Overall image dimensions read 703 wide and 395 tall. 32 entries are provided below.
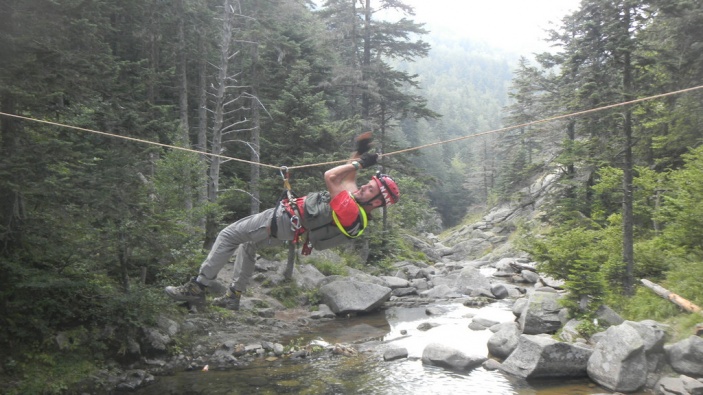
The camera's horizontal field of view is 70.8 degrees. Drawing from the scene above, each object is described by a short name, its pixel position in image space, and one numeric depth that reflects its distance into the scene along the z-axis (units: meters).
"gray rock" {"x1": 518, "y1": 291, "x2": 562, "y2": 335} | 13.11
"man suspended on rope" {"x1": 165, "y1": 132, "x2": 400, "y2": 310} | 6.59
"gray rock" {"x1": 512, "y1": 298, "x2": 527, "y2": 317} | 15.74
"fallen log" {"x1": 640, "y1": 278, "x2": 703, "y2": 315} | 10.37
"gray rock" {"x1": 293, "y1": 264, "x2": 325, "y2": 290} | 18.63
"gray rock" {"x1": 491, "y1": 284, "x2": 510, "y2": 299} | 20.94
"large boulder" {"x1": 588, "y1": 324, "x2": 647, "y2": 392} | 9.39
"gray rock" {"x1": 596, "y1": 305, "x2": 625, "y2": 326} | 11.80
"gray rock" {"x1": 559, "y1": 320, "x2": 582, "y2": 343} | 11.74
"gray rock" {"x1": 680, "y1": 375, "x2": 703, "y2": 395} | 8.44
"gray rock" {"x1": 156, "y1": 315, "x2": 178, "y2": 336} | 12.36
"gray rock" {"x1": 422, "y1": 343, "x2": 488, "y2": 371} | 11.40
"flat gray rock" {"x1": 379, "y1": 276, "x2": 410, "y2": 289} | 22.35
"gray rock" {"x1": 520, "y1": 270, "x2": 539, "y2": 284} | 24.99
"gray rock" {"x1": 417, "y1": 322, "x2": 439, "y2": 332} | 15.32
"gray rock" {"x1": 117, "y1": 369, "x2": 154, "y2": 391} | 10.20
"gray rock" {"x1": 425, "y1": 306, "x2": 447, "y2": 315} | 17.75
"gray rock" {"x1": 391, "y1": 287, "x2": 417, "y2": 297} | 21.66
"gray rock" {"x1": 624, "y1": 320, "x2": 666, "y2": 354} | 9.58
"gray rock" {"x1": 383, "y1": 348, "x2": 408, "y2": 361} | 12.26
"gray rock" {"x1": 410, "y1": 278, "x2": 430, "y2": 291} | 23.03
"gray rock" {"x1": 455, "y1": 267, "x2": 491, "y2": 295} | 21.79
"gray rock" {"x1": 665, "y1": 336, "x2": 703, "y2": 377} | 8.90
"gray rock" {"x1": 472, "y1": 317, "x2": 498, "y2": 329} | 15.30
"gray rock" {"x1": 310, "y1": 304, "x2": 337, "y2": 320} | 16.78
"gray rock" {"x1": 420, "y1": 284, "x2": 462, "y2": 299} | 21.11
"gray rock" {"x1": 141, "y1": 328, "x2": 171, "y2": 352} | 11.70
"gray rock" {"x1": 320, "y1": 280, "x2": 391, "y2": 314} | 17.34
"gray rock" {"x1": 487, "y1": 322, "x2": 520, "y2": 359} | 12.09
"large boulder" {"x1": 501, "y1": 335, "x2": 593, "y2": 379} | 10.41
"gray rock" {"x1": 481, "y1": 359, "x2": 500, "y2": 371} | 11.32
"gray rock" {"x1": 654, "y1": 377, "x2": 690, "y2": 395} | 8.70
